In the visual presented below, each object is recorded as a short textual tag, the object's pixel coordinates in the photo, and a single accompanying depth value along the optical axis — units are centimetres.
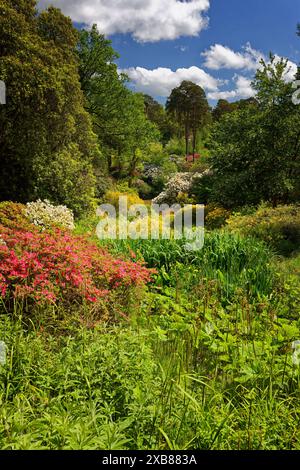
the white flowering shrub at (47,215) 873
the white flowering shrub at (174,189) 1848
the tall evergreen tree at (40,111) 897
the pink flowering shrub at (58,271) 386
